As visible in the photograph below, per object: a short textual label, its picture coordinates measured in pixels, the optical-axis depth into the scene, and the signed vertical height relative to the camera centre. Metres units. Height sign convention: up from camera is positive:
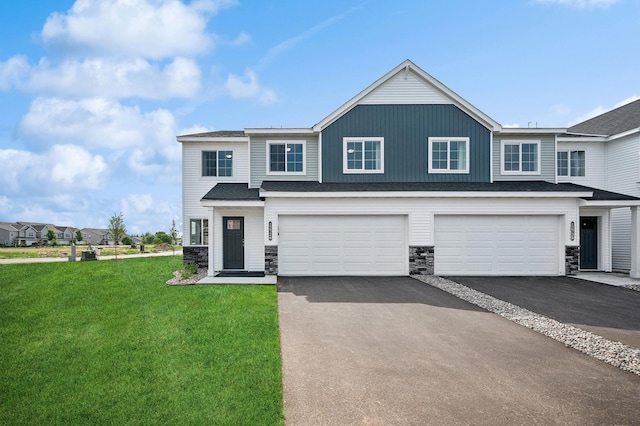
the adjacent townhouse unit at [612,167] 14.38 +2.26
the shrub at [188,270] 12.45 -2.11
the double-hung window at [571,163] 15.47 +2.46
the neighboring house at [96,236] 86.19 -5.08
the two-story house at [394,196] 12.73 +0.76
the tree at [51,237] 74.29 -4.64
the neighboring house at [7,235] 73.82 -4.12
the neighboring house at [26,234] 76.79 -4.32
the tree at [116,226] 30.83 -0.89
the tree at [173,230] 33.12 -1.45
